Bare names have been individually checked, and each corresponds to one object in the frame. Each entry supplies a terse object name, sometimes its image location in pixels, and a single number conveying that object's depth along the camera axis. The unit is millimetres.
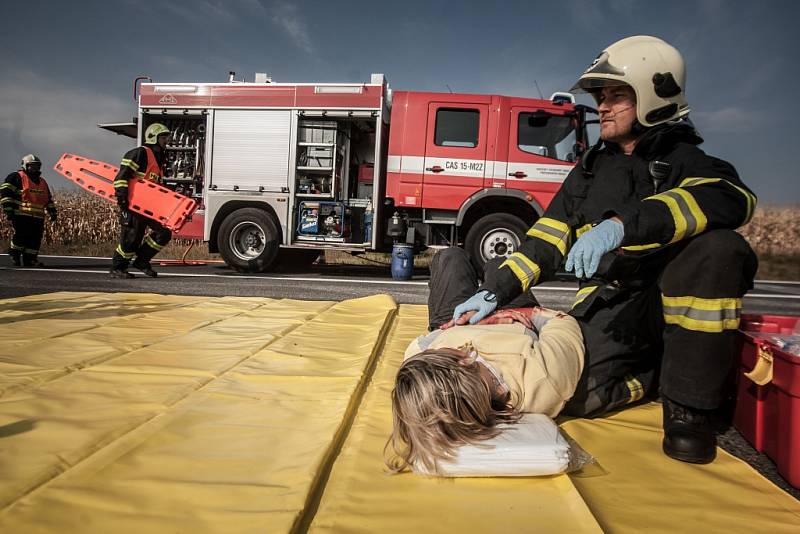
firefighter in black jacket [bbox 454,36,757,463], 1691
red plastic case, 1571
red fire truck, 7996
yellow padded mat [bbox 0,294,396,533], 1280
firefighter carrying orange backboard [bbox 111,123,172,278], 7004
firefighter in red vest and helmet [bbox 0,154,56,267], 8484
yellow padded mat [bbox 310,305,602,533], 1270
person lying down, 1516
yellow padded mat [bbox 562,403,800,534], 1342
